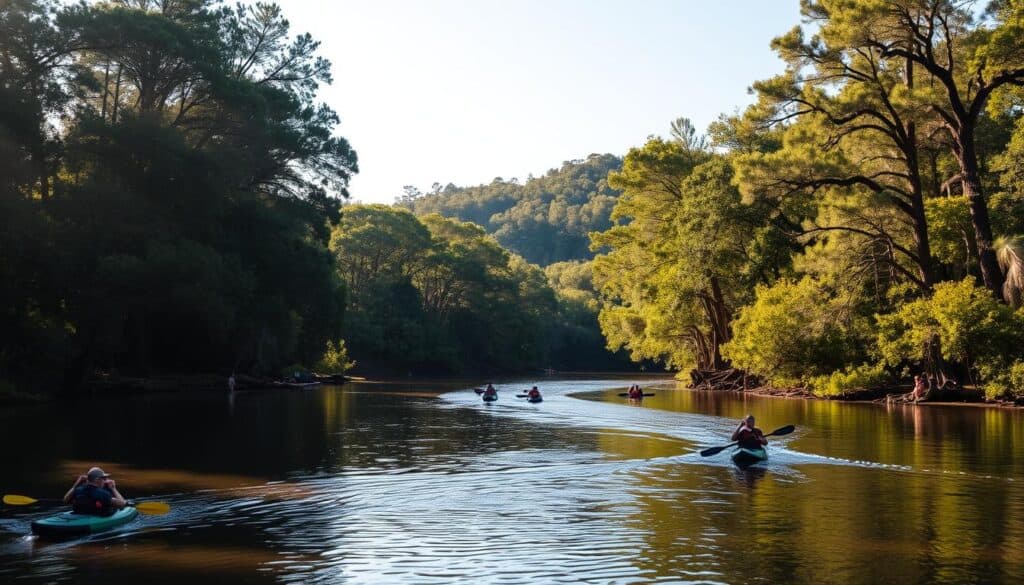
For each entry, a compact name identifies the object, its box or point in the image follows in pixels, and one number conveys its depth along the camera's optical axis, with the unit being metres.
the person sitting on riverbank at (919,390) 44.62
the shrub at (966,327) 40.38
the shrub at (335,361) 85.53
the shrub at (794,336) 50.09
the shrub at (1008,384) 39.59
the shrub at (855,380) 49.41
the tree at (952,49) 39.88
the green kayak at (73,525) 14.07
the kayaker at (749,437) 23.27
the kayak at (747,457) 22.93
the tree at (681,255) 60.06
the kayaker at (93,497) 14.69
